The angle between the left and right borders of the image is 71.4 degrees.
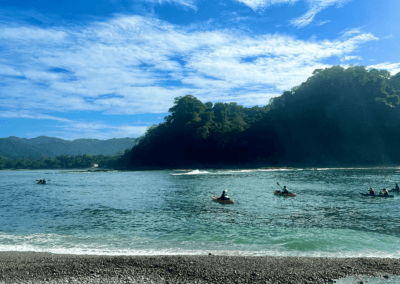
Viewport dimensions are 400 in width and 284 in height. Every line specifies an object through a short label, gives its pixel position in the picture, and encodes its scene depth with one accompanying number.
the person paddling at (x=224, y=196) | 27.30
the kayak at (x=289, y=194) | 30.88
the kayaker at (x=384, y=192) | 29.70
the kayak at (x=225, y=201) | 27.20
